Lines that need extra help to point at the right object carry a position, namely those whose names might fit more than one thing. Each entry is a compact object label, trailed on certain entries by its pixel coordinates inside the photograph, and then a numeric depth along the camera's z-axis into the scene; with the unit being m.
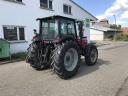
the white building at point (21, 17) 6.41
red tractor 3.50
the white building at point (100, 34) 21.12
